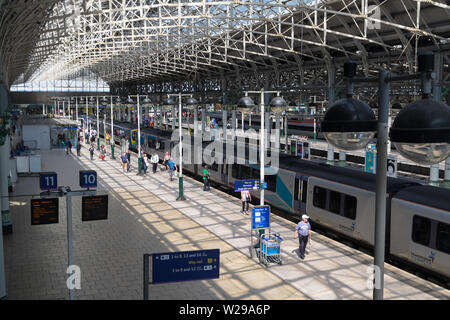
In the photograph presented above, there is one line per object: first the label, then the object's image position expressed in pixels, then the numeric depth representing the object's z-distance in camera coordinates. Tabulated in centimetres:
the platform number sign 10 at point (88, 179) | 1183
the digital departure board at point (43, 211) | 1109
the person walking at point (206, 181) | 2522
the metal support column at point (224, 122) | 4035
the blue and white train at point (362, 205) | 1226
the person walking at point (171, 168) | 2891
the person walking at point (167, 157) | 3058
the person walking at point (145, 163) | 3178
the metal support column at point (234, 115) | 4146
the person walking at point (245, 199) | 2030
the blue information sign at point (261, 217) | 1446
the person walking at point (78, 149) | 4316
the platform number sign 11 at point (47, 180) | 1196
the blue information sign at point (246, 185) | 1625
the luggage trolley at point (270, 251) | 1382
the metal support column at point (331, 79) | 2865
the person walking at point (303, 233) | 1413
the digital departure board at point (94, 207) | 1123
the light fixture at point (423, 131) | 388
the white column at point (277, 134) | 3275
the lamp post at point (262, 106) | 1578
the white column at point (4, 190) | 1464
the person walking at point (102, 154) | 3994
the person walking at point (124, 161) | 3207
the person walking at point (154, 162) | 3222
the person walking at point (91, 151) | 3912
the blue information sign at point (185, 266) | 850
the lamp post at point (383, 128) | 393
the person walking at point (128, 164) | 3293
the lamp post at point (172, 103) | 2320
